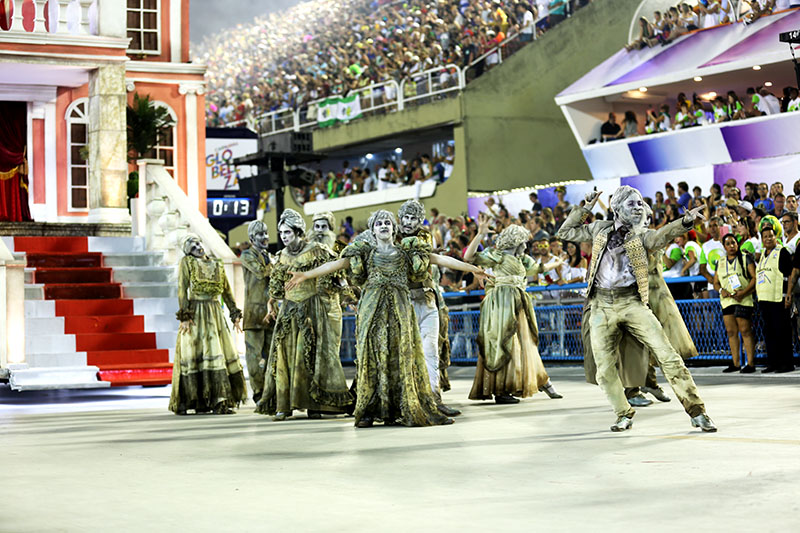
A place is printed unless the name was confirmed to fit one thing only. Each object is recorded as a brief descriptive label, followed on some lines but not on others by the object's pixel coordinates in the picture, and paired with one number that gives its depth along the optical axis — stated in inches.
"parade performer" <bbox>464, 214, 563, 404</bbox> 515.2
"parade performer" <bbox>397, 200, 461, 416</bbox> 452.8
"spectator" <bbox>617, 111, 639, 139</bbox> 1027.3
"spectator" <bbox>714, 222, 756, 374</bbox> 613.6
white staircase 617.0
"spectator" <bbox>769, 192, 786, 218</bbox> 661.9
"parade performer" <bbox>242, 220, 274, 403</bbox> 542.9
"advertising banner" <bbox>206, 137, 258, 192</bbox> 1123.3
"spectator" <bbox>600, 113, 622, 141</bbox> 1049.5
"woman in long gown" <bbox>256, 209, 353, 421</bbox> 471.2
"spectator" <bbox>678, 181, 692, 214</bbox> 812.9
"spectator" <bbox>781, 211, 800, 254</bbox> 609.9
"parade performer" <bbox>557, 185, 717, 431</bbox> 376.2
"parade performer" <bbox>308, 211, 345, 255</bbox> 510.3
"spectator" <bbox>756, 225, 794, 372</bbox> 596.1
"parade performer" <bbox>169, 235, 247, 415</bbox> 523.2
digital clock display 962.7
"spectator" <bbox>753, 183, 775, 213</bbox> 716.7
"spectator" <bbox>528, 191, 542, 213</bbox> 963.3
